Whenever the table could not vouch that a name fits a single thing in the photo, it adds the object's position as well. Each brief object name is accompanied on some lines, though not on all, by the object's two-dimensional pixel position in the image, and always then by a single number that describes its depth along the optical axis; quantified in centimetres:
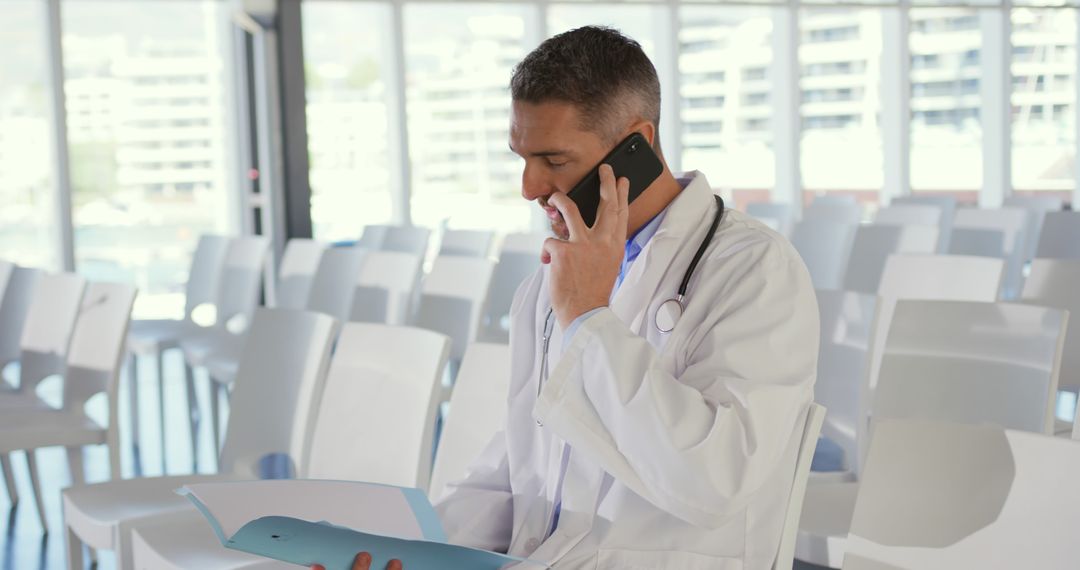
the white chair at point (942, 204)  703
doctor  136
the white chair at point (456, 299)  394
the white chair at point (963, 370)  245
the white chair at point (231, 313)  493
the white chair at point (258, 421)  274
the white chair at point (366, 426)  236
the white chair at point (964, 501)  141
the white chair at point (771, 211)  753
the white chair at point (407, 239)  589
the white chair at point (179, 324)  522
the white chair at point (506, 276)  469
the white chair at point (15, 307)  479
